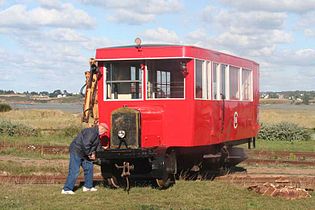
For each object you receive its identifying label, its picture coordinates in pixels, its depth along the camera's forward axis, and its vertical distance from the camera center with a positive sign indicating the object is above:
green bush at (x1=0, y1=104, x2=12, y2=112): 76.81 -1.15
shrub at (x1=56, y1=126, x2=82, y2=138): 31.62 -1.81
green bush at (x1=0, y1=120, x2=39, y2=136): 31.97 -1.69
